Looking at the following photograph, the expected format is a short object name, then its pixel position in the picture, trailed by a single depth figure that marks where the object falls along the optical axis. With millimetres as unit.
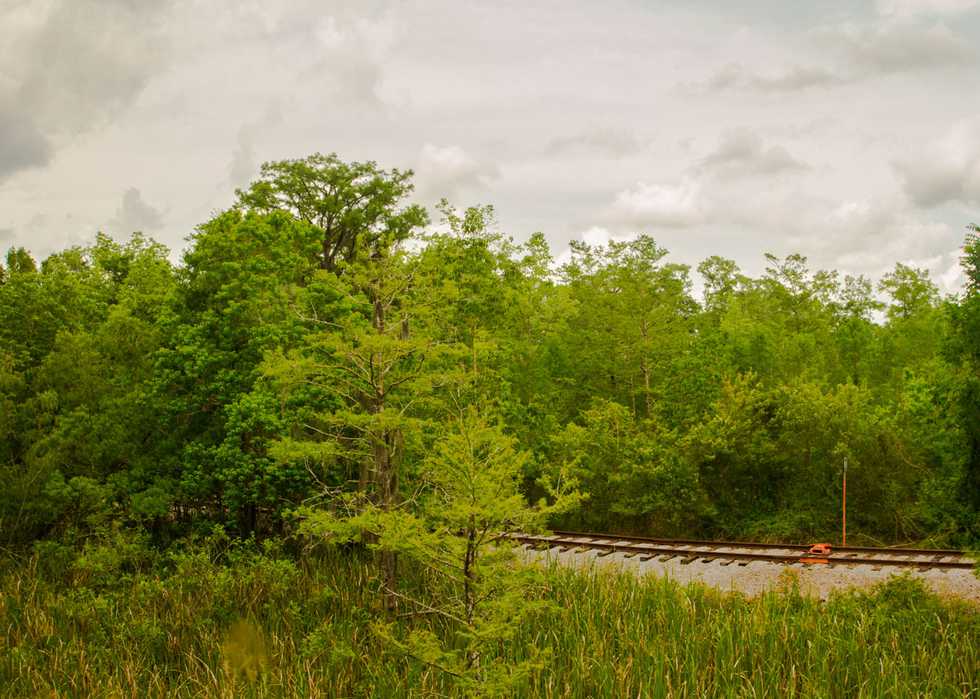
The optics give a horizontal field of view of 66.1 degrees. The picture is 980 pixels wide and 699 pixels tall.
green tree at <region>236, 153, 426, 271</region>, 38562
